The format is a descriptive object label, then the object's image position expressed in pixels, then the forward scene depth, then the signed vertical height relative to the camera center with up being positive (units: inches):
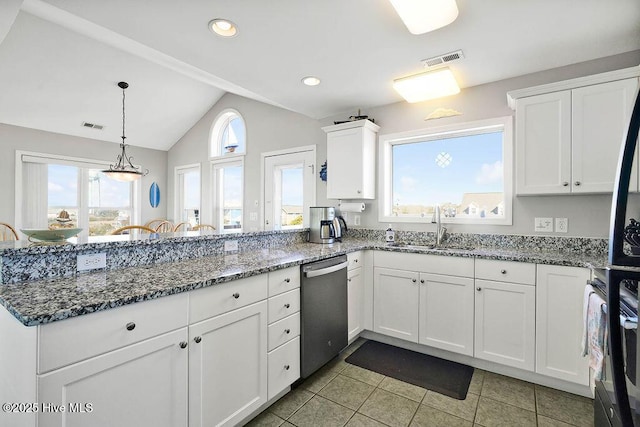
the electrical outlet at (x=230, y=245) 90.0 -10.4
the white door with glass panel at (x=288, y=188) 158.9 +13.0
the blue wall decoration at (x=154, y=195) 229.1 +12.6
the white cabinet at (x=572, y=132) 81.1 +22.9
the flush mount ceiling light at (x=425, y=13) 63.0 +43.6
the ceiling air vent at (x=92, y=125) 184.3 +53.7
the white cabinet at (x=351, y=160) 125.6 +22.3
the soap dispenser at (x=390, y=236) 124.2 -10.1
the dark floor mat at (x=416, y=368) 85.4 -49.3
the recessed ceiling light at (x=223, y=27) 73.9 +46.8
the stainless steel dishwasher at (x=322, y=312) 81.7 -29.6
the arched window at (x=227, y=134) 195.0 +52.1
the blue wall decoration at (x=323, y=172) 147.7 +19.5
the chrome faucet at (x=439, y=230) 113.8 -7.0
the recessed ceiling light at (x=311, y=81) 105.8 +47.0
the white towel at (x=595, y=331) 48.8 -21.0
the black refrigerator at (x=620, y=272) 22.0 -4.4
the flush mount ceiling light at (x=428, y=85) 95.8 +42.6
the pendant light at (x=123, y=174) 144.9 +18.7
